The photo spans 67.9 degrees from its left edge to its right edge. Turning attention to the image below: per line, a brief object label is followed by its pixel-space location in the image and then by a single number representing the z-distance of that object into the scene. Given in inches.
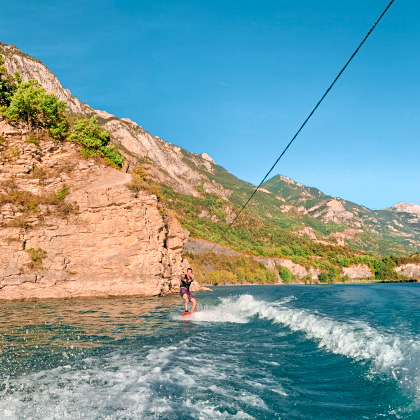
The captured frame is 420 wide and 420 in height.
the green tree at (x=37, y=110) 1269.7
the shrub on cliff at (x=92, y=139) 1330.0
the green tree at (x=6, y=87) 1400.1
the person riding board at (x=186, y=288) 683.4
